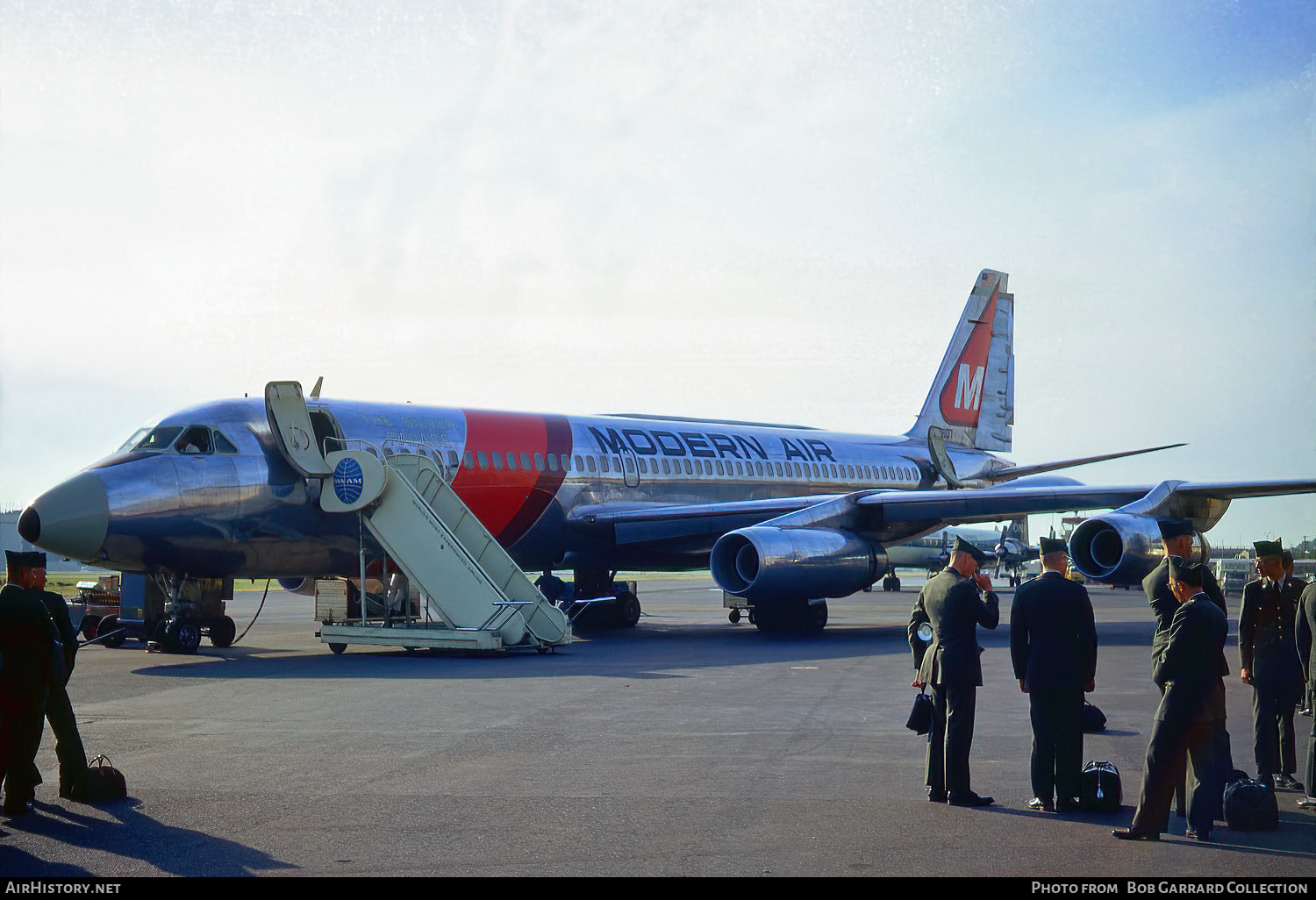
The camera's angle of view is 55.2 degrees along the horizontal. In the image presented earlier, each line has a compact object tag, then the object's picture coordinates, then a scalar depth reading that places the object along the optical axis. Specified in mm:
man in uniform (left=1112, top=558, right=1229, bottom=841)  6699
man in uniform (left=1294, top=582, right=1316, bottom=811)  7984
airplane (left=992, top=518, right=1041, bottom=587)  63562
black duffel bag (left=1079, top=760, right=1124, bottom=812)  7414
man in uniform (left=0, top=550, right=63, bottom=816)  7410
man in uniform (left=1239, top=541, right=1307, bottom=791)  8312
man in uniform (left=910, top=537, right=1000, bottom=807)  7672
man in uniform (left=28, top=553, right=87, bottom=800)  7777
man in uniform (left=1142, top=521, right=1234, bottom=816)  7039
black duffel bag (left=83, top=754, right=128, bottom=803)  7648
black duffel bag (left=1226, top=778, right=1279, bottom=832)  6906
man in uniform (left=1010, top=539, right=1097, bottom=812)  7523
